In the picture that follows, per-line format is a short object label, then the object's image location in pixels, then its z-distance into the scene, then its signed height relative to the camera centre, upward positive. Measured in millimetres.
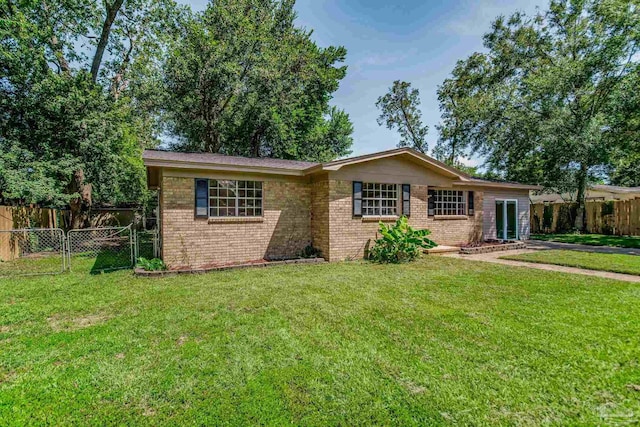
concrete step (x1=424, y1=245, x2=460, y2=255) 10408 -1325
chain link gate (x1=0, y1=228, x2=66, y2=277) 8125 -1470
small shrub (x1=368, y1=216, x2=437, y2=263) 9102 -1002
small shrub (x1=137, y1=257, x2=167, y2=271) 7496 -1318
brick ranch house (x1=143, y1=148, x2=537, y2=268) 8008 +340
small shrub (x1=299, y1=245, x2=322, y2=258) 9456 -1270
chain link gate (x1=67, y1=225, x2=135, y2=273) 8664 -1469
